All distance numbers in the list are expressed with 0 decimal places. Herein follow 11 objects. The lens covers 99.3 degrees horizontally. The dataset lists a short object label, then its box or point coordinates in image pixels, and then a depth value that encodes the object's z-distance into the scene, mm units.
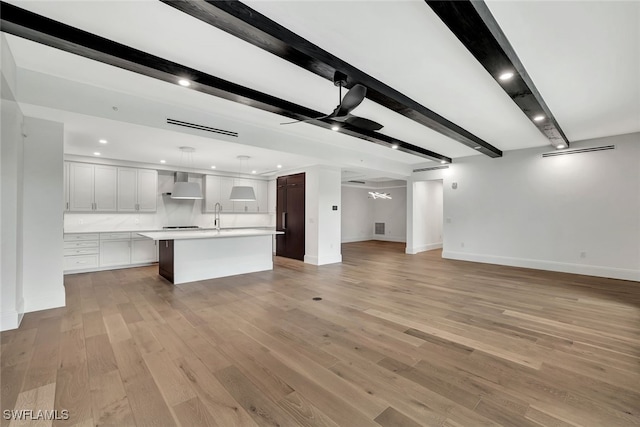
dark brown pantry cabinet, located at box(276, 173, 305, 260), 7477
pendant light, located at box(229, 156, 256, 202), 5656
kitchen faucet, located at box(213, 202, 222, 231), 7955
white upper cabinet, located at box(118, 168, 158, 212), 6551
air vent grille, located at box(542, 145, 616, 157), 5547
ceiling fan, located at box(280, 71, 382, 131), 2634
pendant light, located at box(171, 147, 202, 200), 5414
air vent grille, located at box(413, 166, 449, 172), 8081
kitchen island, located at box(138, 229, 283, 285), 5098
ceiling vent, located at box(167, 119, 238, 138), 3987
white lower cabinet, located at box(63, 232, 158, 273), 5750
